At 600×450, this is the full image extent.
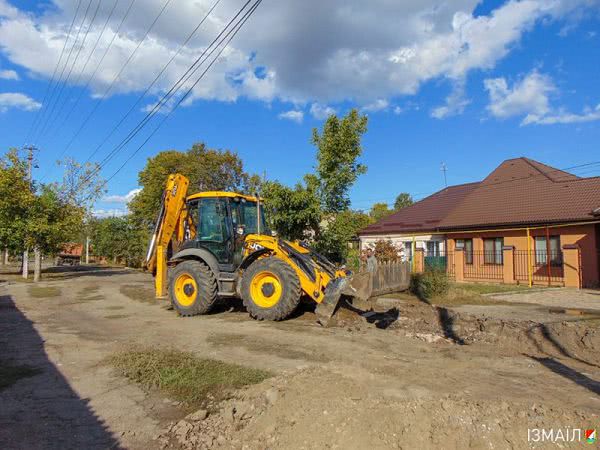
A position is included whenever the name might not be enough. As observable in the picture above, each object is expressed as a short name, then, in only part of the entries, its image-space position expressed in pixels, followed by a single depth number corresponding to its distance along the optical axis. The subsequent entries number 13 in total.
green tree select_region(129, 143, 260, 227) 33.59
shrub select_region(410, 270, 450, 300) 13.47
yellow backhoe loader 9.08
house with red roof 17.56
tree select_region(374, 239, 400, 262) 21.03
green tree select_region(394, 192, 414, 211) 67.44
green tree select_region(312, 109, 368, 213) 17.03
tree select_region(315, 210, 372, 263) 16.97
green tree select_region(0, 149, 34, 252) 22.95
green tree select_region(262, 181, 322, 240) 16.25
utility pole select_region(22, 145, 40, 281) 24.81
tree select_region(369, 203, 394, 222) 63.08
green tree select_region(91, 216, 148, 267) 43.71
